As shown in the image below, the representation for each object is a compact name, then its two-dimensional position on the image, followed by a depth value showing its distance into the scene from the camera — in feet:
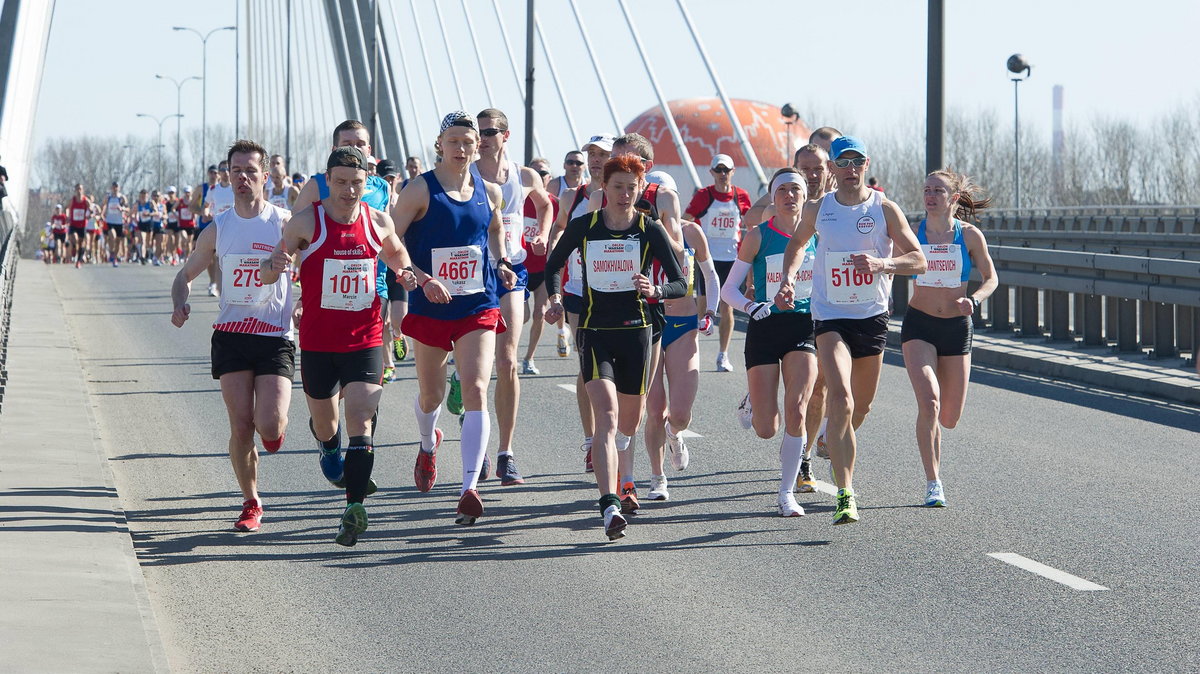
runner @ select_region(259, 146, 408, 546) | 50.08
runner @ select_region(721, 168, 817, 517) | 55.93
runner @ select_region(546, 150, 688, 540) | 52.21
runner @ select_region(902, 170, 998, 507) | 56.75
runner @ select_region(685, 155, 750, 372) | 95.45
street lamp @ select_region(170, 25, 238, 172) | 504.02
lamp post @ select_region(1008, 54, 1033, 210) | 277.03
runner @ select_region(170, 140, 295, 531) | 52.01
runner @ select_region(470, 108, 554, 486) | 60.80
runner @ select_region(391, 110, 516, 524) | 54.08
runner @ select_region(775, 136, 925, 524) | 54.19
